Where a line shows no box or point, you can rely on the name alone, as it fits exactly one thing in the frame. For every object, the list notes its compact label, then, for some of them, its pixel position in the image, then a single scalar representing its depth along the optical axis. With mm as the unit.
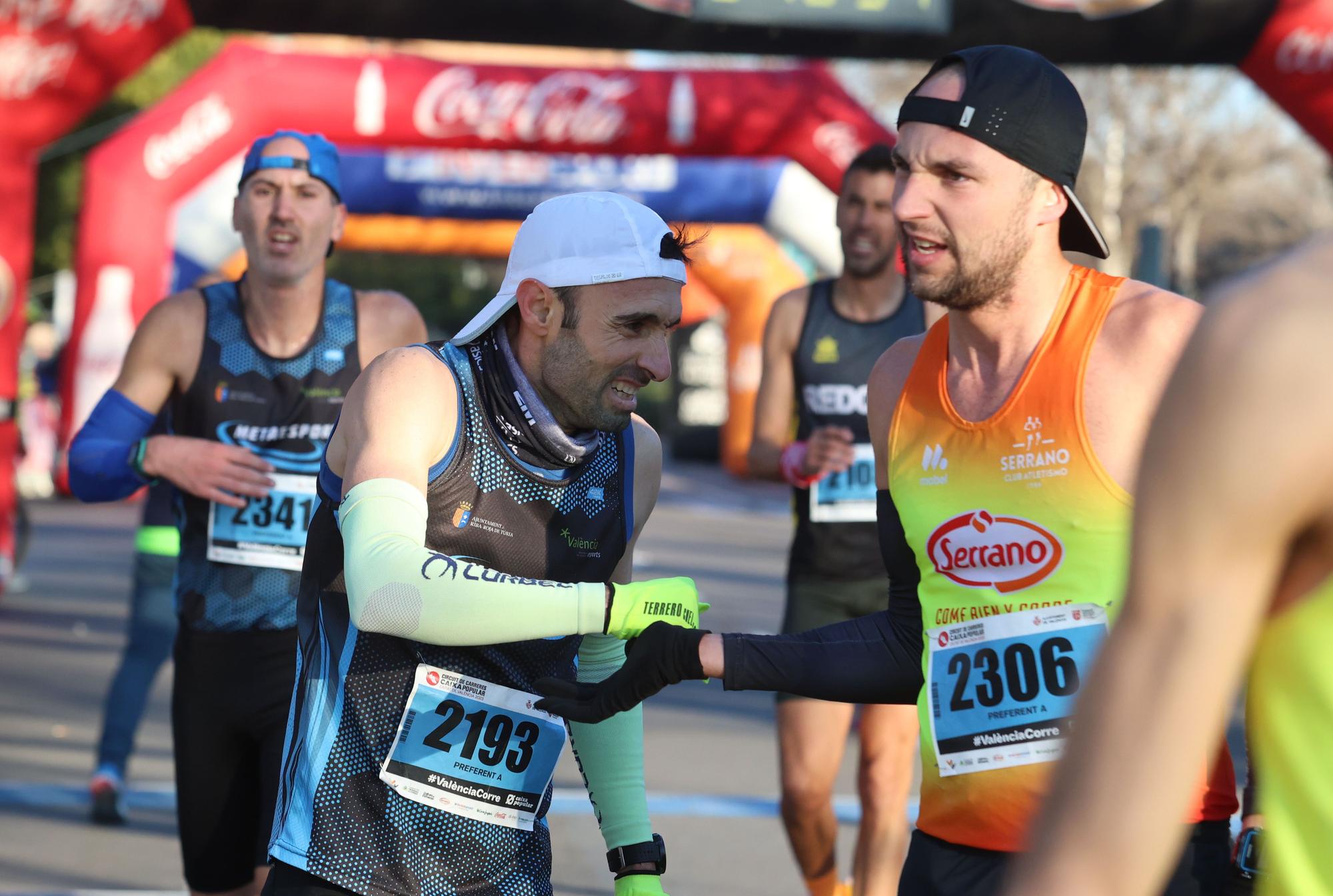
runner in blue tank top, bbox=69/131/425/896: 7145
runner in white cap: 4437
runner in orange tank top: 4570
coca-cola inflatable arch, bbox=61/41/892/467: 25359
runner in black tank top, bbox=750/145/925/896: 8922
